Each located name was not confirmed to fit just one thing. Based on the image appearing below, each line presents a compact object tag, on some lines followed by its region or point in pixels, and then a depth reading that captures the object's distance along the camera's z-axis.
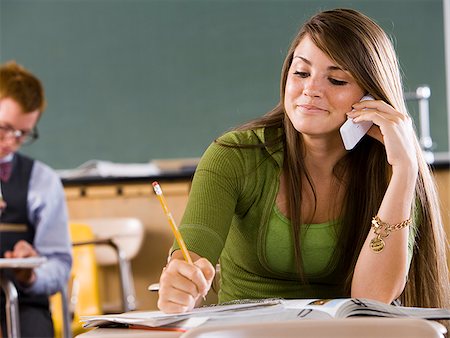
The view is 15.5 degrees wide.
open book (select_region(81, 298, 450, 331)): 2.48
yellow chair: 5.13
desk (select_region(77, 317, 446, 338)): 2.30
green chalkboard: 8.31
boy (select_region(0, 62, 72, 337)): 4.51
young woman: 3.01
